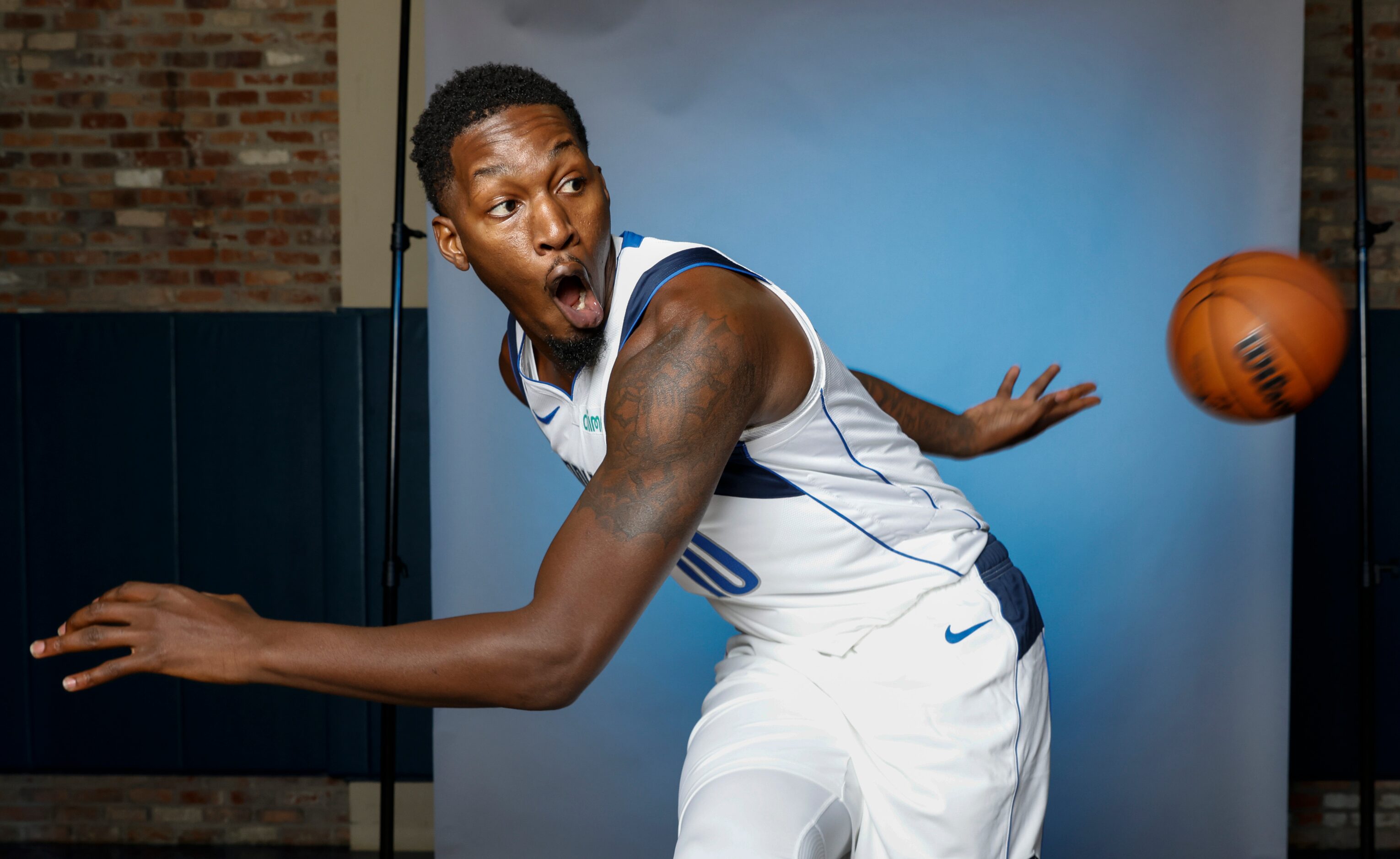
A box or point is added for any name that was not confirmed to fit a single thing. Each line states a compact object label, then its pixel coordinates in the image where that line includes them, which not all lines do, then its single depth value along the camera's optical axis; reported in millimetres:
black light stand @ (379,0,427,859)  2555
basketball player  1210
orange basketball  1778
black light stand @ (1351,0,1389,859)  2490
